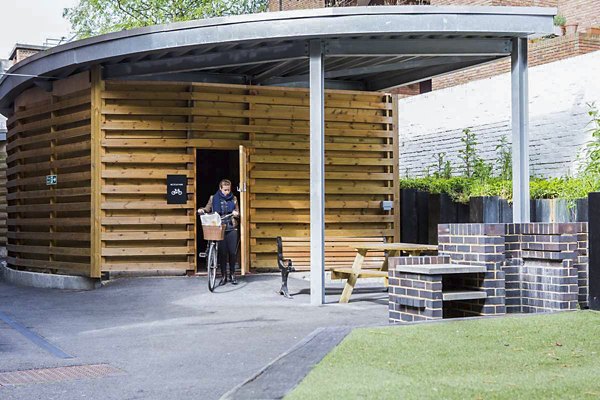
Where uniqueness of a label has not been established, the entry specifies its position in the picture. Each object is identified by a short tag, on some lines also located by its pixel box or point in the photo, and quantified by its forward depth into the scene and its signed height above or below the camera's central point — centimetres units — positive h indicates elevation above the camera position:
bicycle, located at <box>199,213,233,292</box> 1226 -39
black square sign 1388 +45
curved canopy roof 1081 +242
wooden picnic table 1073 -56
